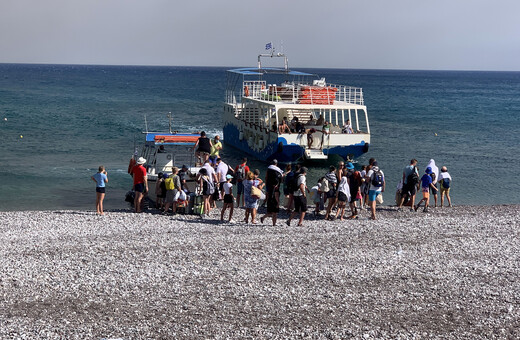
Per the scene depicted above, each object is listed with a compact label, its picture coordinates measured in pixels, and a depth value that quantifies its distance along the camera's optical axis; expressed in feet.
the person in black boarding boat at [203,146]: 62.59
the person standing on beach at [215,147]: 64.49
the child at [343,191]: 51.11
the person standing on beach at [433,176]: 58.95
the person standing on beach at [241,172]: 56.08
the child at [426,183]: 58.13
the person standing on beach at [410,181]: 57.57
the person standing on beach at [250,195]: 48.24
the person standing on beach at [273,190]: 48.70
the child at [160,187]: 54.03
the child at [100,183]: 53.31
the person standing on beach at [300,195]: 47.37
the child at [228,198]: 50.52
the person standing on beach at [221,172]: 55.67
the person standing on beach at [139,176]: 53.83
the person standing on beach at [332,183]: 51.60
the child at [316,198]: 54.29
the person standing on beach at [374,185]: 53.11
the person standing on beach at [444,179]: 62.13
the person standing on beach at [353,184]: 52.44
